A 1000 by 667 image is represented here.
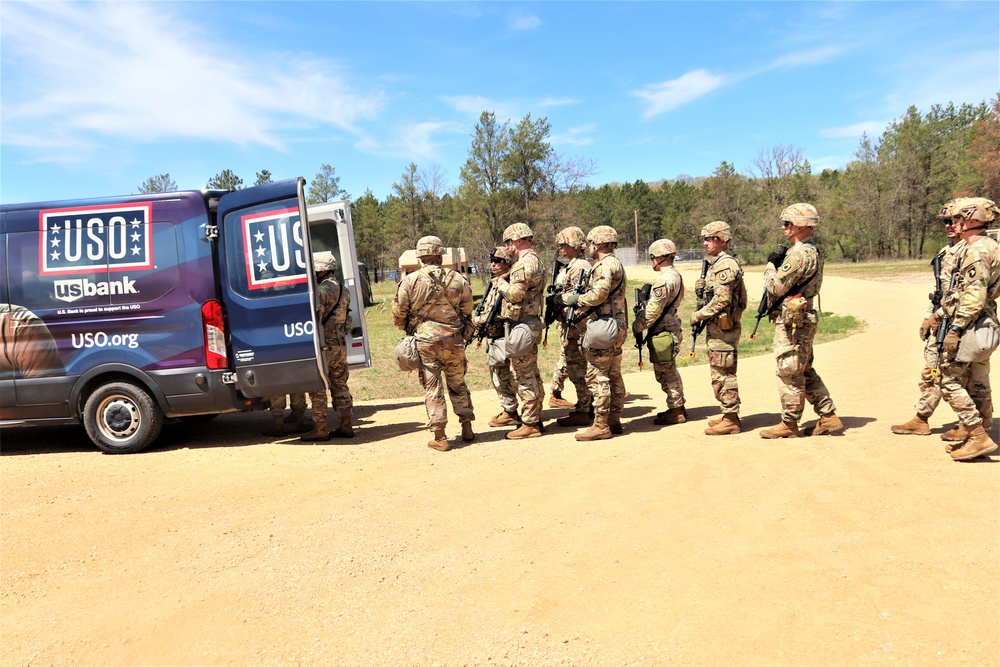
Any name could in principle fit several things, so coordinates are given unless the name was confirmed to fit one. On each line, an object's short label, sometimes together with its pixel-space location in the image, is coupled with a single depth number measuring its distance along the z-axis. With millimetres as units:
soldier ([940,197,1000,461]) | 4977
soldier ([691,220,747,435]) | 6336
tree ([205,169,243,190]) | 33531
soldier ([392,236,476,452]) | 6492
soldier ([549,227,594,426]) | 7076
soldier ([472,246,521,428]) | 7168
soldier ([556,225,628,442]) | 6488
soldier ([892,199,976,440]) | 5371
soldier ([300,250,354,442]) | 7082
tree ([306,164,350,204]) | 47000
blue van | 6383
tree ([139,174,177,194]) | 39375
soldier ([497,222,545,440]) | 6870
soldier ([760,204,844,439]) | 5805
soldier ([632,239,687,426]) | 6922
